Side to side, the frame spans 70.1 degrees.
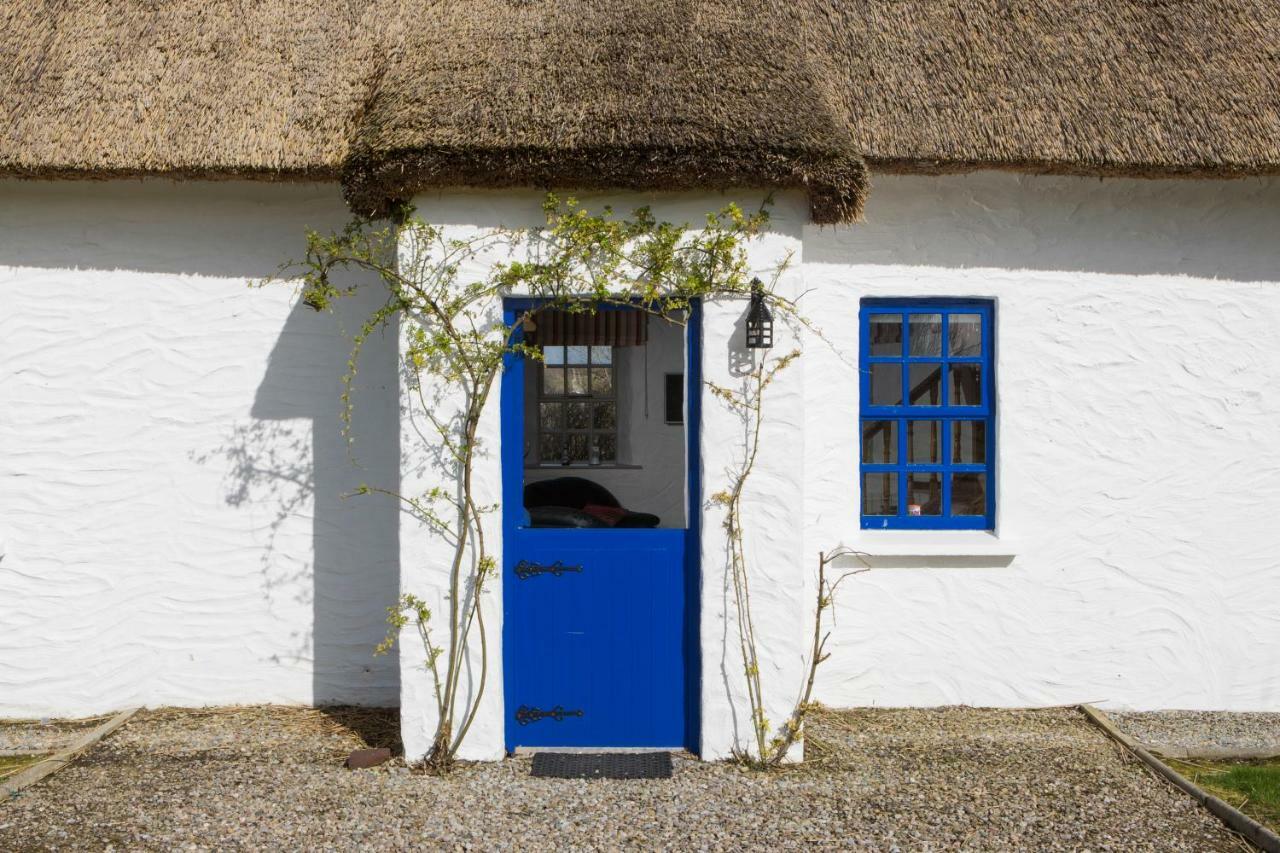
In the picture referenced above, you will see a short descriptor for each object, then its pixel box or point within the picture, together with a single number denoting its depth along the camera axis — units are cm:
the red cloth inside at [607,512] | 651
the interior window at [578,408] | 845
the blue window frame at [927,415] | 514
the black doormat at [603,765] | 411
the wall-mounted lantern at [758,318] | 415
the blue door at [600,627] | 431
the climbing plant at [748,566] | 422
